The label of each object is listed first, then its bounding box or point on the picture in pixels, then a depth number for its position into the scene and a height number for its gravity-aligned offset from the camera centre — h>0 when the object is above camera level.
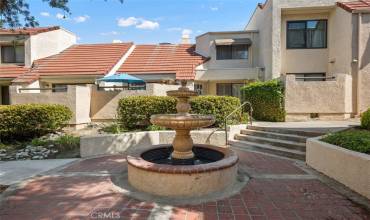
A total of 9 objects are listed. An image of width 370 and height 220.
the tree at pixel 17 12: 6.91 +2.47
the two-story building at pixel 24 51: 18.83 +3.97
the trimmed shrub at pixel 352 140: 5.68 -0.89
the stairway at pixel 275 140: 8.40 -1.34
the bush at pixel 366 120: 7.95 -0.54
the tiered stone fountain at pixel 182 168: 5.22 -1.37
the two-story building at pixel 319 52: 13.35 +3.05
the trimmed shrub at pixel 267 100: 13.40 +0.16
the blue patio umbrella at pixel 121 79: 14.06 +1.31
